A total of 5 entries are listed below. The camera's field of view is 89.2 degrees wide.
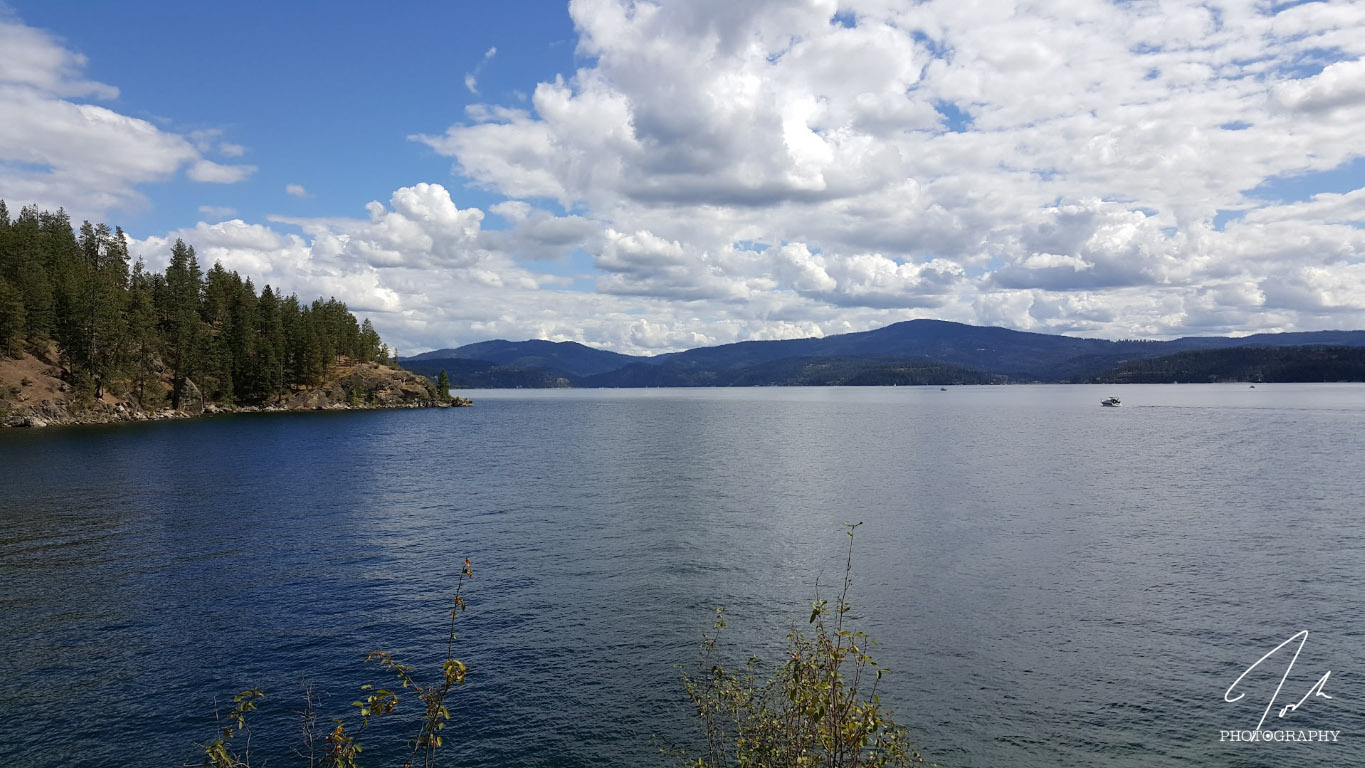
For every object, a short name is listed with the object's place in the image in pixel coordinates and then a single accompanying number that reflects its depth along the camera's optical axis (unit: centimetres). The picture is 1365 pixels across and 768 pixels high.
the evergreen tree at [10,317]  13212
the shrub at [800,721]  1167
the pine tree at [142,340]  15562
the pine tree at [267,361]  19612
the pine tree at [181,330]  16938
